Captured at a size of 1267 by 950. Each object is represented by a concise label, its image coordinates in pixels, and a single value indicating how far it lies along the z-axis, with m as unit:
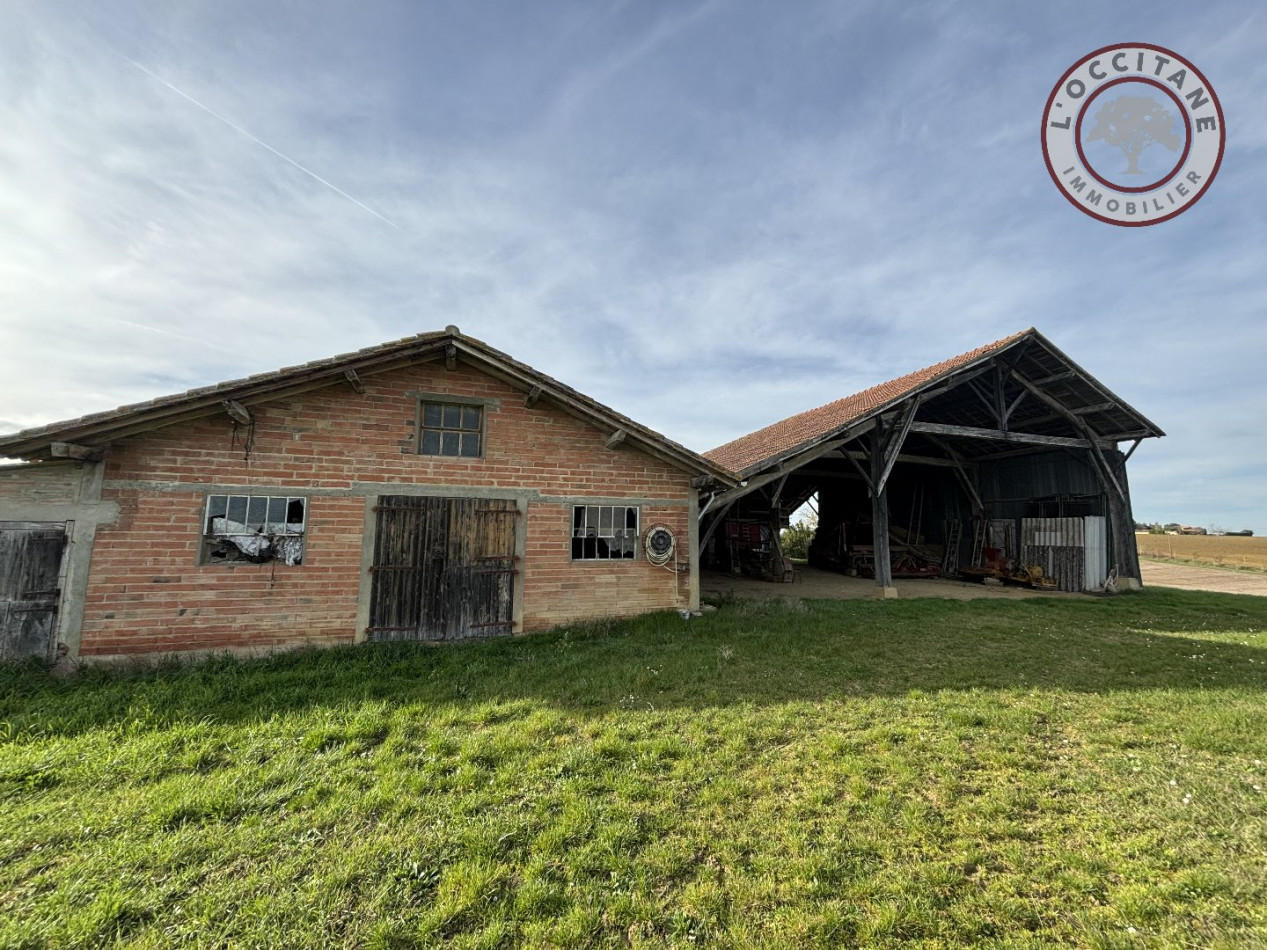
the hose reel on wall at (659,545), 8.77
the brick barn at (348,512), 6.10
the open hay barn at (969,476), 12.43
